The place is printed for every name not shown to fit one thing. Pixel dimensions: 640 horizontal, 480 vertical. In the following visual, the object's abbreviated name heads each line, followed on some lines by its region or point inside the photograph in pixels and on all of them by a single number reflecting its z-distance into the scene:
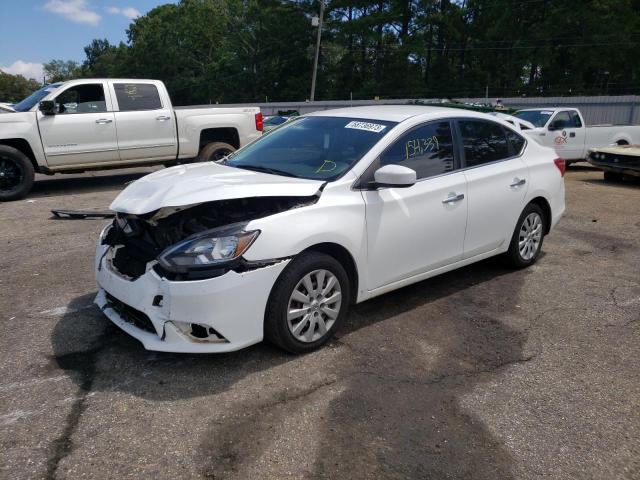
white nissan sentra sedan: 3.37
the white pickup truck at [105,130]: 9.20
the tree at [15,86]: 93.14
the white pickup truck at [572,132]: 13.84
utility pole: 38.76
